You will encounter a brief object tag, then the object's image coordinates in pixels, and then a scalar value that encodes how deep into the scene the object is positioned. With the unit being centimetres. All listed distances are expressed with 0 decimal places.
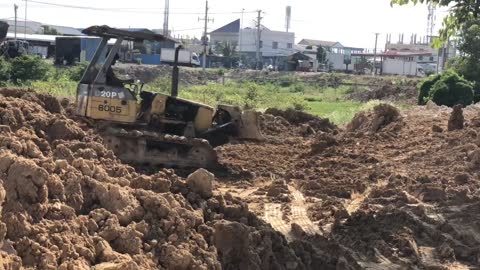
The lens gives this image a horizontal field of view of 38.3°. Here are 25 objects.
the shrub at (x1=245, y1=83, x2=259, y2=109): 3232
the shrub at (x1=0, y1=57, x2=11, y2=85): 3407
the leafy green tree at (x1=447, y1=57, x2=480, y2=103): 4200
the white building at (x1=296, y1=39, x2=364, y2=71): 10089
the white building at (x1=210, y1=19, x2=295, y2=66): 12004
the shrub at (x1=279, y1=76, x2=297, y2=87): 6312
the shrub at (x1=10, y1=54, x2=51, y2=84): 3603
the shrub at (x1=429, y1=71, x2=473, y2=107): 3048
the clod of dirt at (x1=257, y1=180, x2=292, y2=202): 1159
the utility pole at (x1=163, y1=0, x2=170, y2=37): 7969
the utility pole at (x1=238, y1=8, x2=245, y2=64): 12313
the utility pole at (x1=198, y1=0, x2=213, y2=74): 6538
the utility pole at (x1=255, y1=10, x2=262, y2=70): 9265
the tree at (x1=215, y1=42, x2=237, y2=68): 9662
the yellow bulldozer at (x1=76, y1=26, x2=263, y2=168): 1314
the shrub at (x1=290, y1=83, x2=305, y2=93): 5569
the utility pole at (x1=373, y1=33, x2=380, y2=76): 9119
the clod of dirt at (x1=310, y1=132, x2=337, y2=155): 1703
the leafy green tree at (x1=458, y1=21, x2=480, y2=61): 4250
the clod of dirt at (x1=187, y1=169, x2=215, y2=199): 808
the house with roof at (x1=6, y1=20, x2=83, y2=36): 9912
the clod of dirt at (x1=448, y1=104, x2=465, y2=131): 1832
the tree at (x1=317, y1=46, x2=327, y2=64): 10512
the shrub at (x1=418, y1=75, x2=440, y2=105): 3421
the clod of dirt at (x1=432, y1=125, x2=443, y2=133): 1851
